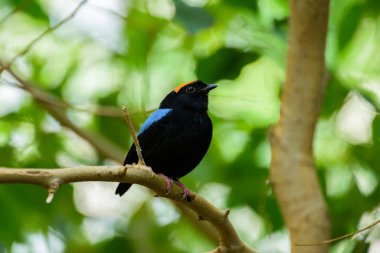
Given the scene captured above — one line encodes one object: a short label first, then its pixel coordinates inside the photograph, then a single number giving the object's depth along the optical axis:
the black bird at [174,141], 9.07
